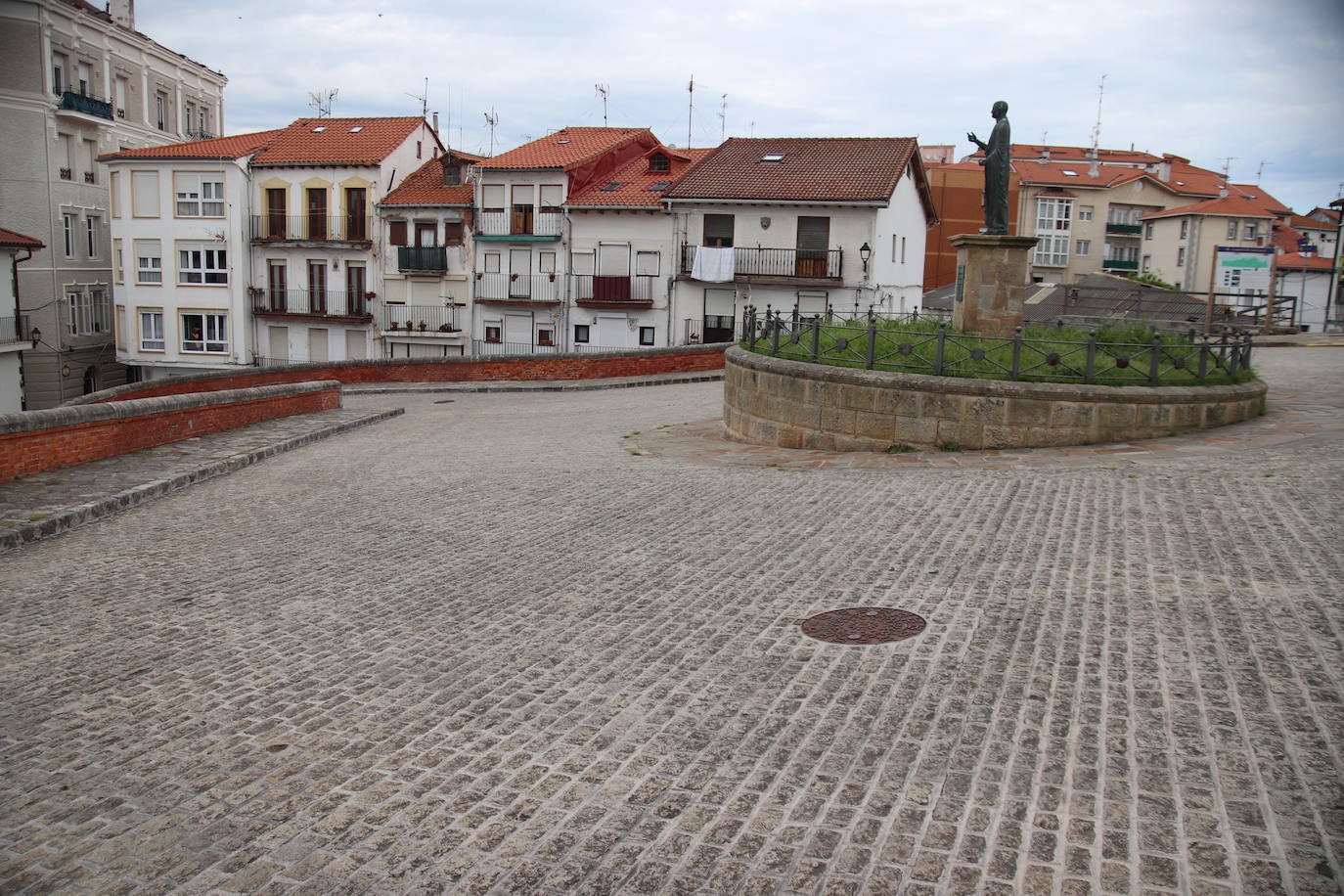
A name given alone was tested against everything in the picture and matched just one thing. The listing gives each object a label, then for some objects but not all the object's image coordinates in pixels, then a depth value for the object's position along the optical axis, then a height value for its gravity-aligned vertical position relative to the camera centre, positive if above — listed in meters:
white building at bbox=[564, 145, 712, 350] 35.53 +1.59
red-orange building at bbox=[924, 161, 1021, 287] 47.56 +5.07
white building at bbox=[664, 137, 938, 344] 32.28 +2.76
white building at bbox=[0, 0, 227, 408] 35.34 +5.53
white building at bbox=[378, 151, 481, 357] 38.50 +1.35
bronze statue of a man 14.52 +2.15
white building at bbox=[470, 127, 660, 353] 37.25 +2.42
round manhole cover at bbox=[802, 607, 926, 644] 5.98 -1.93
